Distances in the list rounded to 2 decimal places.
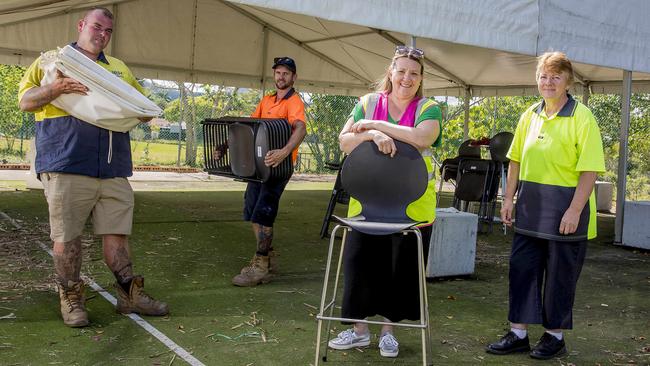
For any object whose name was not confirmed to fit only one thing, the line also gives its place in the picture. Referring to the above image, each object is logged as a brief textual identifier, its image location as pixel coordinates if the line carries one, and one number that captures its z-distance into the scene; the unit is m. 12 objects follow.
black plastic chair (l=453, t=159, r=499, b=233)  8.28
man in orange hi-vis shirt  4.61
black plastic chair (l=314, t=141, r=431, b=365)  2.88
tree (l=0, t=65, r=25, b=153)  16.83
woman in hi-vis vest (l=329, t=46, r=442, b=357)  3.01
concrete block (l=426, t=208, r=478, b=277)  5.25
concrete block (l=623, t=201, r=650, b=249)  7.37
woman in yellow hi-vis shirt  3.30
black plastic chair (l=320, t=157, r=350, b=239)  7.00
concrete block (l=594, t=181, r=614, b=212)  11.95
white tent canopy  5.48
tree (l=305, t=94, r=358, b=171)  18.31
